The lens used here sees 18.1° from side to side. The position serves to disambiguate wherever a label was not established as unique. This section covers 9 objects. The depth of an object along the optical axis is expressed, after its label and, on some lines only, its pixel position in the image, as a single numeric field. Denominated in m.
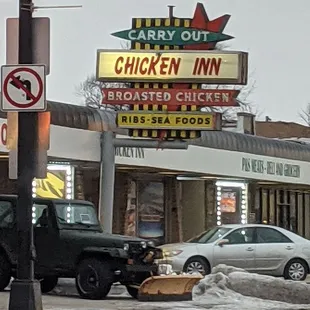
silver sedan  23.31
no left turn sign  12.84
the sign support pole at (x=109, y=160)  23.88
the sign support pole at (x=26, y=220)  12.87
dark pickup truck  17.61
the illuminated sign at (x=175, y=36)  24.48
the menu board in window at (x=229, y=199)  34.94
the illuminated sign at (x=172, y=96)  24.23
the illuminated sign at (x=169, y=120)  24.05
